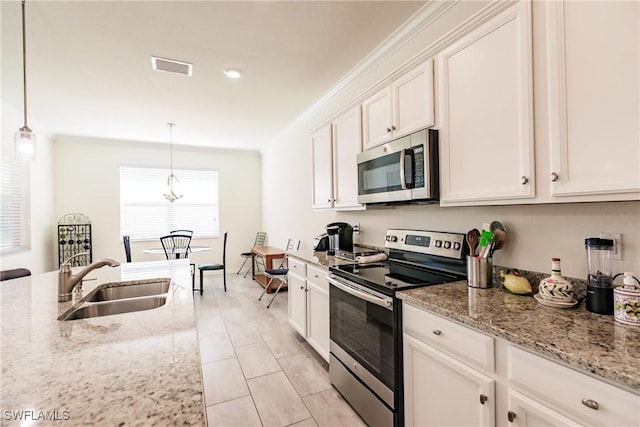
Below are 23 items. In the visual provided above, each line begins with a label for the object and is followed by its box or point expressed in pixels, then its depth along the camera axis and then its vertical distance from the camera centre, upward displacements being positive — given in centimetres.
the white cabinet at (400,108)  178 +72
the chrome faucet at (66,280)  143 -30
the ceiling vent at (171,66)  264 +140
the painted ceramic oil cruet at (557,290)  119 -32
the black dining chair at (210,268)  476 -85
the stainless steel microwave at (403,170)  172 +29
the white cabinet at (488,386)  81 -59
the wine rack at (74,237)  480 -31
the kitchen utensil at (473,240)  164 -15
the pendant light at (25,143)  172 +45
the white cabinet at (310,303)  237 -79
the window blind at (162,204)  551 +25
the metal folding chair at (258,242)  616 -56
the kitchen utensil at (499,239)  159 -15
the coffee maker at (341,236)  296 -22
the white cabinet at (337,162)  254 +51
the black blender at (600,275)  111 -26
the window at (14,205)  347 +18
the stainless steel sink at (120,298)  148 -46
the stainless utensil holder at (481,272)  153 -31
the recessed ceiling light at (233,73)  283 +140
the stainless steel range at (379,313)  153 -59
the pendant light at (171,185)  478 +53
